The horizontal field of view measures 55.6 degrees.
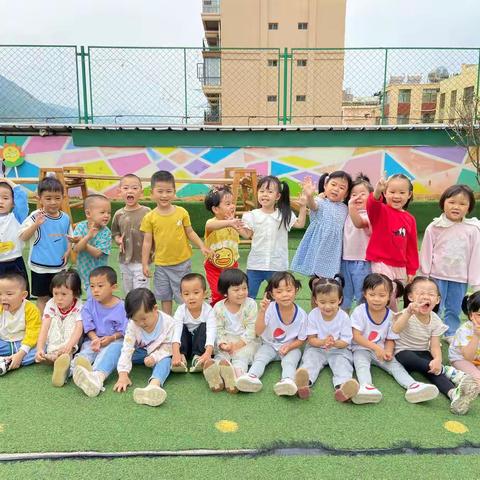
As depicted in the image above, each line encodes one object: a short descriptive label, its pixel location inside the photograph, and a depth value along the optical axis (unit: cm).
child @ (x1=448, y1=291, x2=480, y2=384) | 290
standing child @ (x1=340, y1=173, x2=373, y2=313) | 347
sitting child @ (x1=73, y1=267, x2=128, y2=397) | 303
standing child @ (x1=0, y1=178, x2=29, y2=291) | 360
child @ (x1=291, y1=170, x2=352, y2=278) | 353
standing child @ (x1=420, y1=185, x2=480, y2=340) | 336
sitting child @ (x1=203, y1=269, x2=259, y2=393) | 312
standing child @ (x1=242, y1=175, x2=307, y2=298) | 361
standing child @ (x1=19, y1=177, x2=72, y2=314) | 354
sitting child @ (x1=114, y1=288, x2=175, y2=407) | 291
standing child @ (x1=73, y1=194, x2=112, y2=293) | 357
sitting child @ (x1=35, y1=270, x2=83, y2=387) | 310
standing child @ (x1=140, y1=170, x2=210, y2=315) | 358
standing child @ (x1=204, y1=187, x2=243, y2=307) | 372
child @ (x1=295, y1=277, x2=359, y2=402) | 301
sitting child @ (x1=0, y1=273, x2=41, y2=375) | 310
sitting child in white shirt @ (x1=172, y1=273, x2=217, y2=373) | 307
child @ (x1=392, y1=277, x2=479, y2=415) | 292
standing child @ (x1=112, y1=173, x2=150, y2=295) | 371
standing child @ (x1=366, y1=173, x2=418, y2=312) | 334
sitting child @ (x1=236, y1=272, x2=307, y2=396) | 307
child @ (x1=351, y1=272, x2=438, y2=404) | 300
